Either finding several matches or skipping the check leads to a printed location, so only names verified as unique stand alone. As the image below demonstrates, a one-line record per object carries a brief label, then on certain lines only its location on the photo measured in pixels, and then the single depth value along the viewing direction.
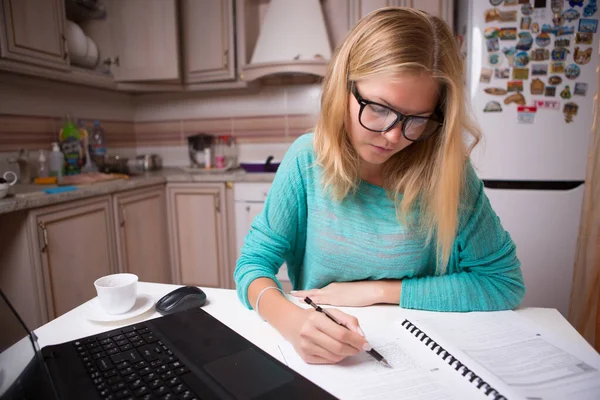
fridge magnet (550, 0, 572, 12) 1.88
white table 0.62
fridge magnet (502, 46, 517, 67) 1.95
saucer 0.68
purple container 2.56
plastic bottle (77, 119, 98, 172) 2.37
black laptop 0.47
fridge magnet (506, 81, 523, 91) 1.95
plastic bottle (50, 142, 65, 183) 2.12
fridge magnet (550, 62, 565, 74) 1.91
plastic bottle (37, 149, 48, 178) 2.09
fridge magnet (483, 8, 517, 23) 1.93
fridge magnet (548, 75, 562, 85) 1.91
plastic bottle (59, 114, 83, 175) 2.23
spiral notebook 0.48
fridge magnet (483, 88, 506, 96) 1.97
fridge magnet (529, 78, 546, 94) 1.93
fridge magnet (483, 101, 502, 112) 1.97
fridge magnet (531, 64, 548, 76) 1.93
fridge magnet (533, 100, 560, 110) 1.92
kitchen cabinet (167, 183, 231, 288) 2.45
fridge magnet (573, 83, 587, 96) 1.89
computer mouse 0.71
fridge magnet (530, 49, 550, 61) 1.92
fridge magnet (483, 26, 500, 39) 1.96
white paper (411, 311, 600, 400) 0.48
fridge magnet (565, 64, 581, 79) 1.90
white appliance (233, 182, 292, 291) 2.38
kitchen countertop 1.49
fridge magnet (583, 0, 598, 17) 1.85
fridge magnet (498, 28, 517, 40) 1.94
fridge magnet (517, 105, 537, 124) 1.94
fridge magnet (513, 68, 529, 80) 1.95
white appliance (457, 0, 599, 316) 1.90
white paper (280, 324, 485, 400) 0.48
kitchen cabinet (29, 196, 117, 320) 1.60
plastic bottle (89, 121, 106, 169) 2.48
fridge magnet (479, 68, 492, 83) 1.98
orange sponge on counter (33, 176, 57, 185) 1.98
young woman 0.73
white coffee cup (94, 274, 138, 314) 0.68
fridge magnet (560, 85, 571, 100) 1.90
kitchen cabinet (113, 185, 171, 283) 2.11
